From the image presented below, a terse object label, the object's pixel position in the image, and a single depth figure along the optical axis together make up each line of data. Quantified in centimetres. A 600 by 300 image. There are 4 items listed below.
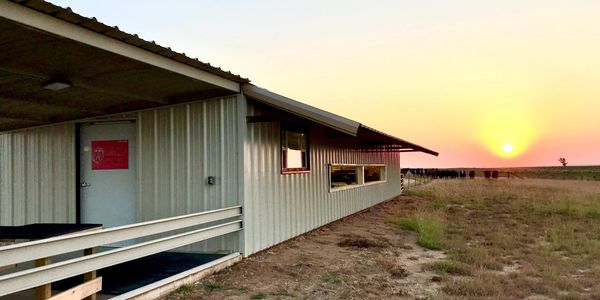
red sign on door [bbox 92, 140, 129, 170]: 792
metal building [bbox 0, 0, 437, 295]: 594
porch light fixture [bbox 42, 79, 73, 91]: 554
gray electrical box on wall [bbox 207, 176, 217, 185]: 723
